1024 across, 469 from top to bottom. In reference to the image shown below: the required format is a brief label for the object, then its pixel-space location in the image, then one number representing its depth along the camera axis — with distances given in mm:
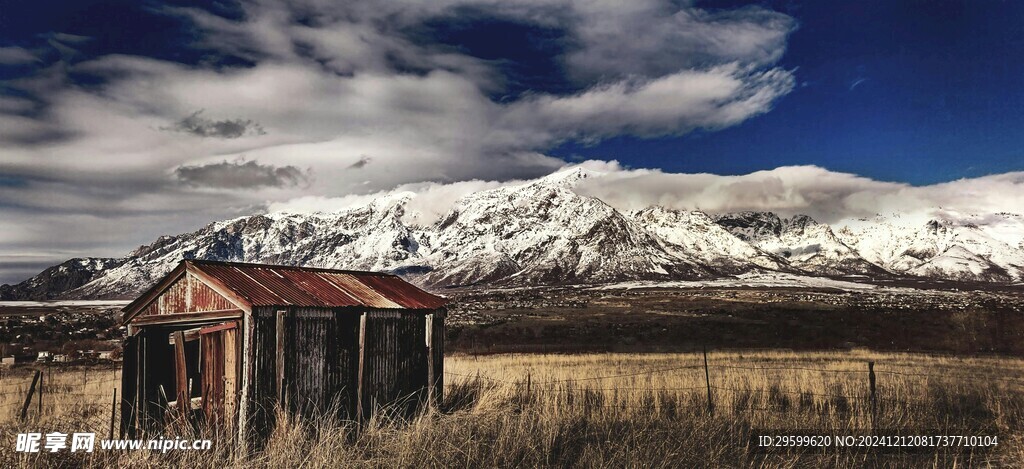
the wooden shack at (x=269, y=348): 10016
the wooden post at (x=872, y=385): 11907
